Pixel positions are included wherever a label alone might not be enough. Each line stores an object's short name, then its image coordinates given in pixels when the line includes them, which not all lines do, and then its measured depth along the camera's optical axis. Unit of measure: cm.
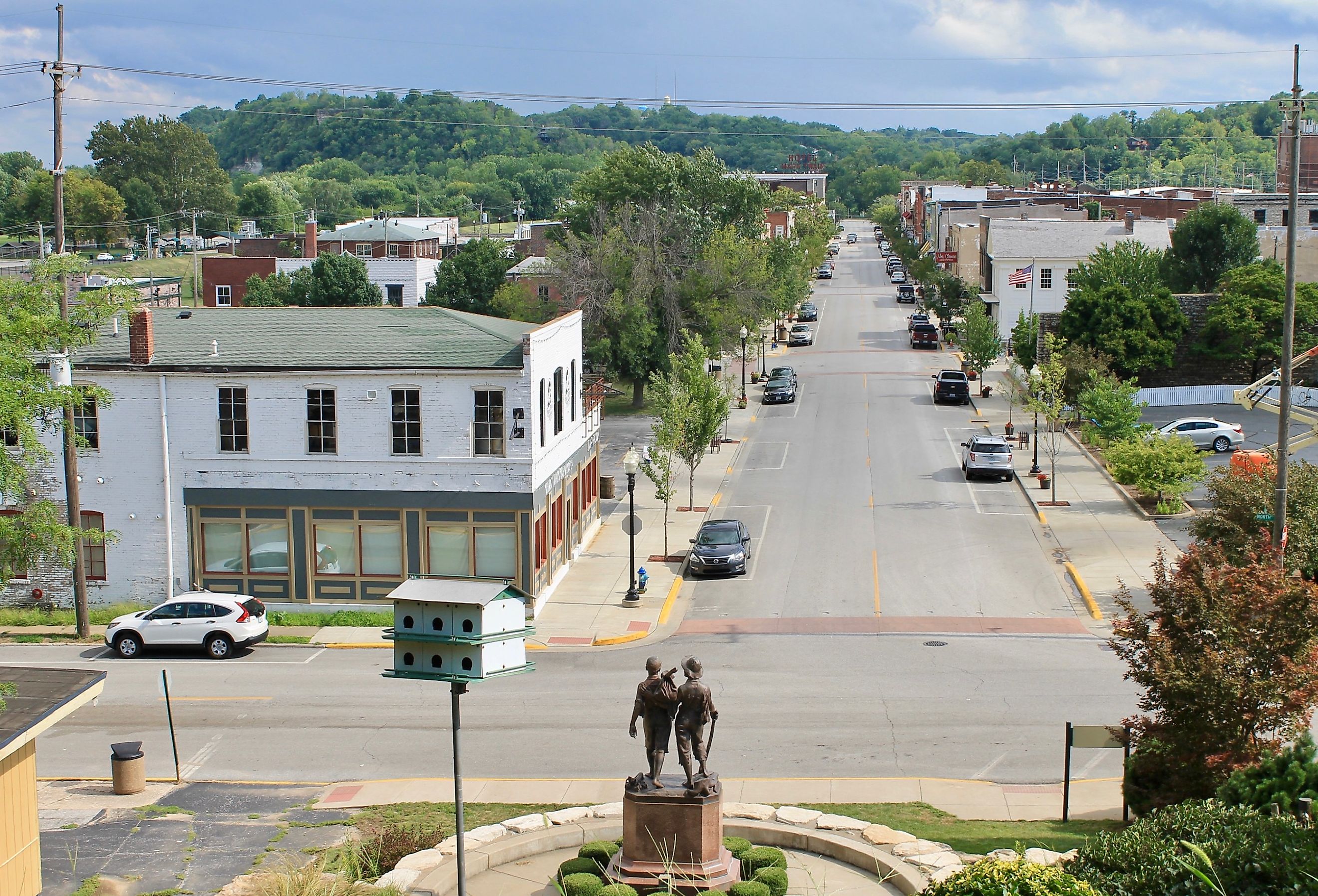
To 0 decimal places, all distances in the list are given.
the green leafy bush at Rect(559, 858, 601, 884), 1605
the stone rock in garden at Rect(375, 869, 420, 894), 1622
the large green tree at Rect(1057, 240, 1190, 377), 6378
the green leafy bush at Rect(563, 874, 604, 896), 1526
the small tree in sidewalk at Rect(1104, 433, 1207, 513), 4166
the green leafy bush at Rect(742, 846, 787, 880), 1609
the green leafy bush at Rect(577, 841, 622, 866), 1625
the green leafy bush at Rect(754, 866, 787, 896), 1542
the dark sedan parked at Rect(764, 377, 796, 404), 6762
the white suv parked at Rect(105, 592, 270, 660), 2947
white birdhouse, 1373
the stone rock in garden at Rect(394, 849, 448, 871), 1684
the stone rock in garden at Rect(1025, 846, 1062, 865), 1588
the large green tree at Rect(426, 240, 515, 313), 8119
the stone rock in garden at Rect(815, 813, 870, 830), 1783
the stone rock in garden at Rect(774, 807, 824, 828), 1803
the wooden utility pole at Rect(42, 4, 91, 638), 3036
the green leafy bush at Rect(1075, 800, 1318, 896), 1234
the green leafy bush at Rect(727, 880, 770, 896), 1489
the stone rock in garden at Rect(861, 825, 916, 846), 1728
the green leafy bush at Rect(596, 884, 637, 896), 1499
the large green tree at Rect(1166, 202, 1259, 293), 7794
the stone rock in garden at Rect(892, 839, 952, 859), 1689
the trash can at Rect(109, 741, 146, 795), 2106
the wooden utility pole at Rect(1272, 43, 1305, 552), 2445
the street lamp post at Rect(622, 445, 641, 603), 3281
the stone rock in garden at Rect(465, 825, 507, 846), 1769
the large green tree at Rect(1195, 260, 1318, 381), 6400
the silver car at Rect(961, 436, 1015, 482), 4716
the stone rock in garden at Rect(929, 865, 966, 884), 1574
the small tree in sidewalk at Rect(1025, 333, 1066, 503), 4516
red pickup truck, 8844
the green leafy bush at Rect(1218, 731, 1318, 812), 1464
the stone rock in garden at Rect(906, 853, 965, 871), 1645
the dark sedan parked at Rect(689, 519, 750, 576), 3544
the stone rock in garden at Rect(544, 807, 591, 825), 1838
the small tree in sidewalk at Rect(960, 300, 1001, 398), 6881
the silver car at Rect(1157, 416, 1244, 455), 5184
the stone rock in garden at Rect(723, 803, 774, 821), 1823
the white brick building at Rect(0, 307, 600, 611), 3203
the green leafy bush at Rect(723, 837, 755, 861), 1630
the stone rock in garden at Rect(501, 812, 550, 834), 1809
